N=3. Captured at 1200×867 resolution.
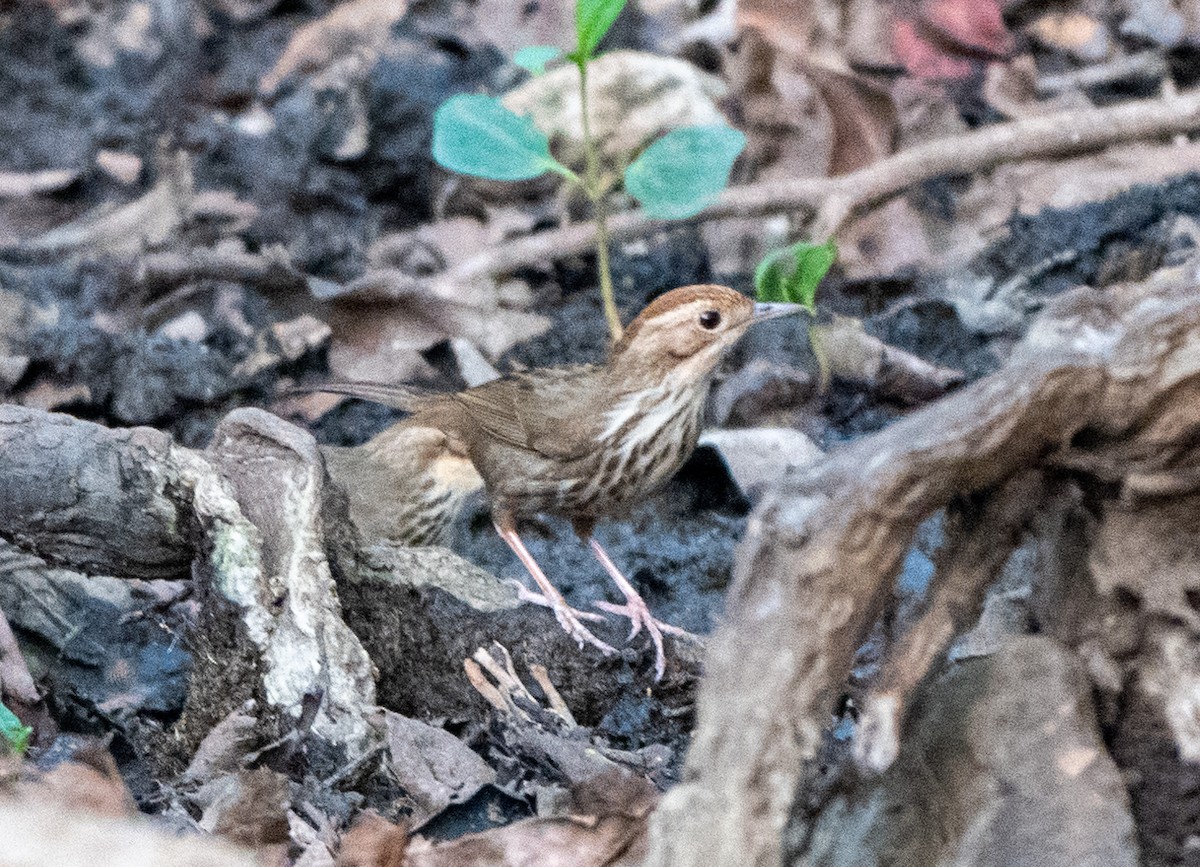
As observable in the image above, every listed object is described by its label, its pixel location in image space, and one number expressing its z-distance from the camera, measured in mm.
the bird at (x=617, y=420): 8578
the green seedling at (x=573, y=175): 9016
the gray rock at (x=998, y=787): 4223
